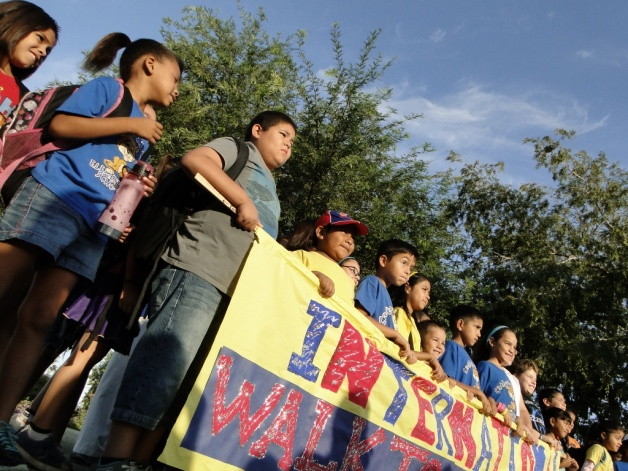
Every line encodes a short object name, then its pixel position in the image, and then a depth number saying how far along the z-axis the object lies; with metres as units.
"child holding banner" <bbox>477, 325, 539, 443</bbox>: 4.77
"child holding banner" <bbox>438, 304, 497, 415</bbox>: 4.31
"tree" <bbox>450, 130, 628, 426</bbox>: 12.23
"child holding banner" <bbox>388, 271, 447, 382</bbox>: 4.48
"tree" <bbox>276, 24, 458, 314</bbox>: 9.82
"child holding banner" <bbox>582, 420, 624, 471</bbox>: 6.21
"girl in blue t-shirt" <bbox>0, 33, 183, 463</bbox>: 2.17
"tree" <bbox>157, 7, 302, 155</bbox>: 10.28
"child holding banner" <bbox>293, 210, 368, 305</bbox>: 3.32
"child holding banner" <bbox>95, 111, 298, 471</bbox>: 2.16
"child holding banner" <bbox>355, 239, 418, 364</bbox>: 3.55
